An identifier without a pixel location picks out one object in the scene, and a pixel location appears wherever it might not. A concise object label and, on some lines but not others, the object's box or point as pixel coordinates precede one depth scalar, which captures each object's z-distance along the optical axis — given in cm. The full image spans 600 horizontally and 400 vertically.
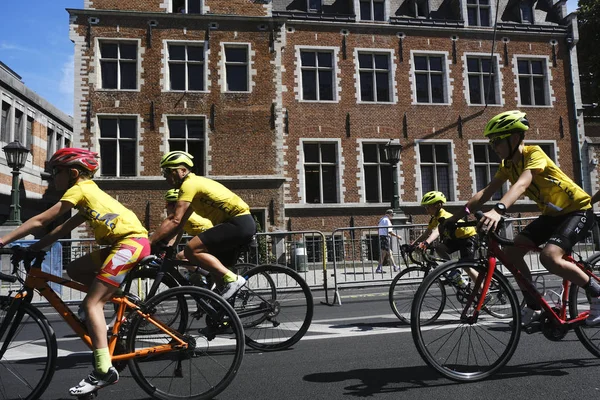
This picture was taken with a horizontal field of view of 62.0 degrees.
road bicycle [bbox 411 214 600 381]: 345
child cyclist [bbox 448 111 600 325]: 368
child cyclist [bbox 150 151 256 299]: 437
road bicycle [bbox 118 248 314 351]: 476
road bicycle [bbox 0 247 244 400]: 317
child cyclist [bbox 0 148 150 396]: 311
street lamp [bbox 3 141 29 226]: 1367
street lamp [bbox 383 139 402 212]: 1616
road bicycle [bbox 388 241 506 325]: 464
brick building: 1909
